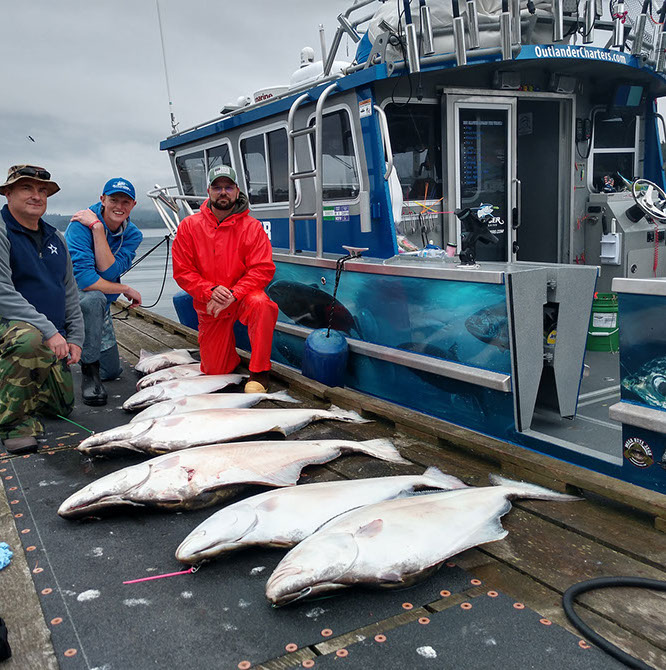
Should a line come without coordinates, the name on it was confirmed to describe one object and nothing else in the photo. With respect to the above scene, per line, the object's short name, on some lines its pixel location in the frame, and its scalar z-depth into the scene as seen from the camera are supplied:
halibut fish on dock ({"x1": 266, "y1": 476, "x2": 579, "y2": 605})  2.09
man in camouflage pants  3.82
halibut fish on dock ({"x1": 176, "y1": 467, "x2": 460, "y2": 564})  2.38
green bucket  4.95
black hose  1.80
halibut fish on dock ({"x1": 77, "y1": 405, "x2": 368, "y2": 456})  3.44
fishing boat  3.54
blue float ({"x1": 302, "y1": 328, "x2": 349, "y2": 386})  4.79
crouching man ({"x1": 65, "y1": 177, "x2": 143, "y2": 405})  5.02
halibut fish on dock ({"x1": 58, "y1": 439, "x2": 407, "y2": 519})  2.77
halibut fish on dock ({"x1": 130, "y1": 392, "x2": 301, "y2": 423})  3.94
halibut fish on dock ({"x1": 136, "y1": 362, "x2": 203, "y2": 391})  4.91
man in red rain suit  4.81
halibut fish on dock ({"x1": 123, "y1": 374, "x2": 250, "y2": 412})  4.44
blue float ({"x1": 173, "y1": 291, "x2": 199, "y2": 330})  7.69
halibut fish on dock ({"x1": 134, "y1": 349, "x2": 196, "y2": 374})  5.56
